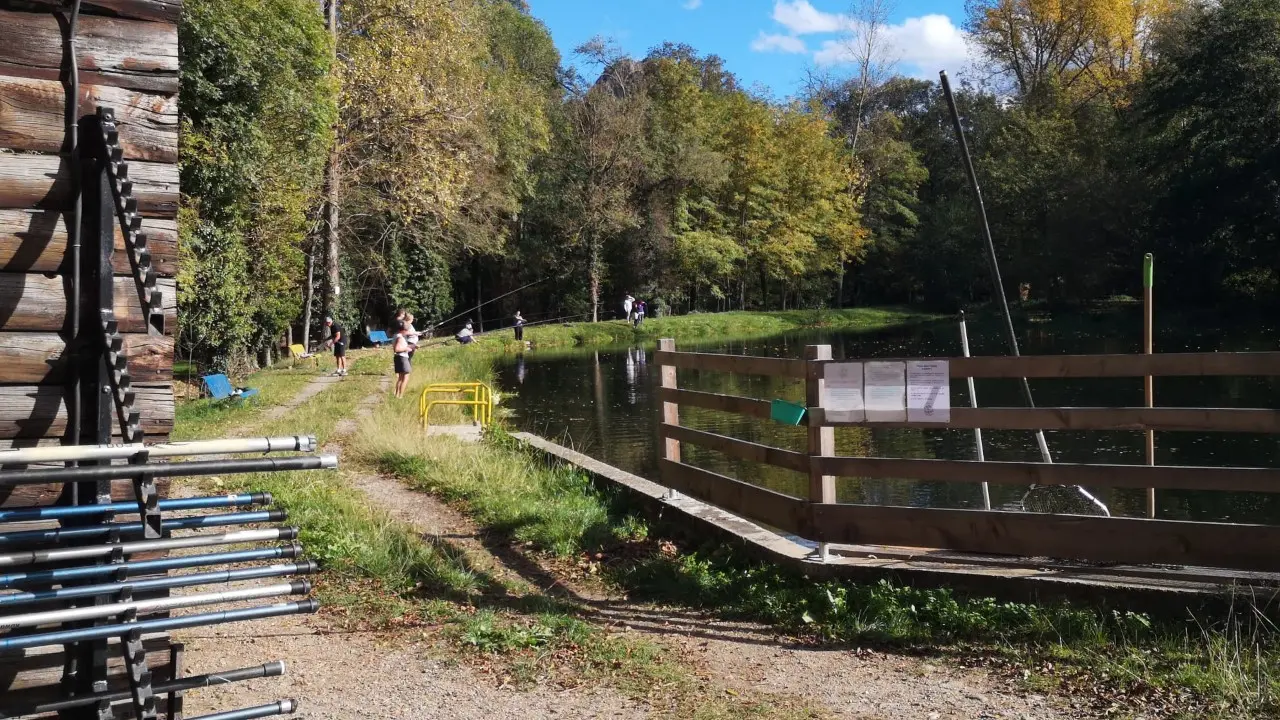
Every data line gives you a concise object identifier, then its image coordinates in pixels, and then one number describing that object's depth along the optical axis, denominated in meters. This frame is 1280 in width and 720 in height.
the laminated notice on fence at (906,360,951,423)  6.34
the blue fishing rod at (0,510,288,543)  2.96
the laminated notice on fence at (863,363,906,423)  6.47
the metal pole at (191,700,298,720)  3.14
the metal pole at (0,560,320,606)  2.75
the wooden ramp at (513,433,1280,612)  5.34
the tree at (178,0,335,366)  20.73
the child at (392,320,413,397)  20.00
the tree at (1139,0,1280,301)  39.81
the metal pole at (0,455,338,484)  2.75
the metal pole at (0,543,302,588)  2.78
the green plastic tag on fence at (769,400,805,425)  6.70
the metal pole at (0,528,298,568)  2.84
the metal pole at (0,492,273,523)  2.89
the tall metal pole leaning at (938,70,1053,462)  7.08
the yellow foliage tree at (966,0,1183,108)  57.69
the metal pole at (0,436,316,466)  2.74
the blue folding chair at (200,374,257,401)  19.20
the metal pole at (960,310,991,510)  7.41
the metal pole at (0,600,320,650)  2.76
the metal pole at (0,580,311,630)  2.68
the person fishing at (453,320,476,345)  41.09
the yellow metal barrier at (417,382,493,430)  15.46
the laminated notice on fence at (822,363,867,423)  6.56
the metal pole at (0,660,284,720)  3.07
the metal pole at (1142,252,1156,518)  6.57
